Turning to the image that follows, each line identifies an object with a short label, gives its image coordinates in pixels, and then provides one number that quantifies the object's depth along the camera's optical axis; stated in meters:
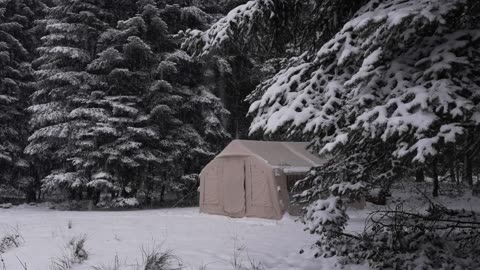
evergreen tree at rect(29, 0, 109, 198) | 16.03
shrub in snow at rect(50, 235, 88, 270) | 5.18
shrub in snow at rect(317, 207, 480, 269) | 5.24
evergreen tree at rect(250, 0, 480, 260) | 3.46
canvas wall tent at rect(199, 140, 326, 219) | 12.41
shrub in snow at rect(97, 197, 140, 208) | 15.95
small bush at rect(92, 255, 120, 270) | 5.10
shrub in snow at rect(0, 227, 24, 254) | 6.55
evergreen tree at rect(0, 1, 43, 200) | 17.47
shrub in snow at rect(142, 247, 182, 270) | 5.14
